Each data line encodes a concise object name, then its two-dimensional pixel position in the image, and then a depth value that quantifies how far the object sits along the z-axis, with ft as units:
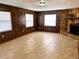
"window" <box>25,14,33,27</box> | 16.79
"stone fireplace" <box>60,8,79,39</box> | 14.26
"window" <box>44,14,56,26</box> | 18.28
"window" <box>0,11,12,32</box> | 10.66
